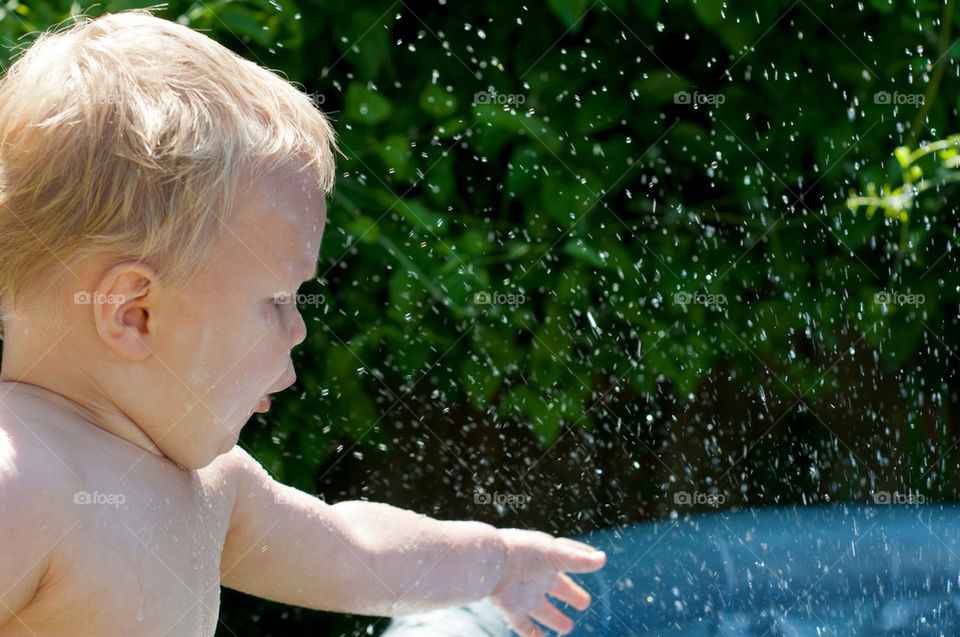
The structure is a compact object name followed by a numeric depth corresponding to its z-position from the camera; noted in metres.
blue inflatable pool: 2.49
